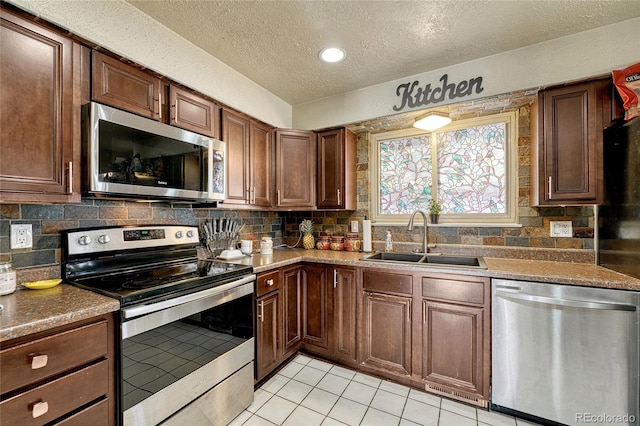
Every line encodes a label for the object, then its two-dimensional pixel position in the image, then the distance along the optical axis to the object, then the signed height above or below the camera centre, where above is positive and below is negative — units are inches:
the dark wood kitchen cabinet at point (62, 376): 36.9 -23.9
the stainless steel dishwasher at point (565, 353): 59.3 -32.8
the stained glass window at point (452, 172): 93.4 +14.6
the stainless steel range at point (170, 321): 49.9 -22.6
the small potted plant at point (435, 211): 100.2 +0.1
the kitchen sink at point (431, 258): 86.4 -16.1
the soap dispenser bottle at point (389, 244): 105.4 -12.4
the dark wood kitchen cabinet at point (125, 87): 58.3 +28.3
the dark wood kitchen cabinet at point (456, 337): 72.2 -34.0
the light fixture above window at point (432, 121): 88.5 +29.7
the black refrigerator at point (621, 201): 62.1 +2.3
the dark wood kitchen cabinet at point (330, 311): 89.7 -33.4
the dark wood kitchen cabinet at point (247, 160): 89.0 +18.1
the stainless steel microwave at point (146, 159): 55.4 +12.7
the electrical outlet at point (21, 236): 54.7 -4.5
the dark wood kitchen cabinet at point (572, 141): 71.0 +18.5
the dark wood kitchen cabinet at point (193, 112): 72.3 +27.9
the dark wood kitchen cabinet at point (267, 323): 78.5 -32.7
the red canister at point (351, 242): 110.1 -12.1
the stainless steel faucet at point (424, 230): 96.3 -6.6
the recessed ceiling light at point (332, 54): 78.3 +45.6
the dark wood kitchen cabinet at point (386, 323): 81.2 -33.8
